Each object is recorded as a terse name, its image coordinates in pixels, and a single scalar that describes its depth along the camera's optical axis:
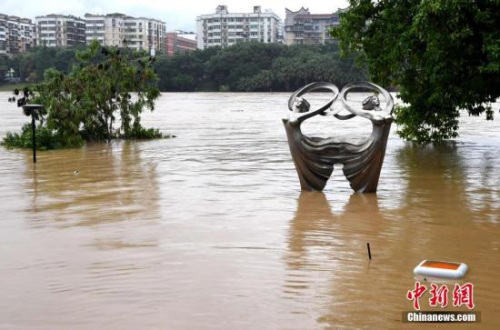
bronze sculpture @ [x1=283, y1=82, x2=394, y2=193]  12.51
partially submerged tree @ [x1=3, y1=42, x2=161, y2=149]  23.28
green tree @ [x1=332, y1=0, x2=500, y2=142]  14.22
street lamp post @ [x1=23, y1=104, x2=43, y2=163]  17.94
